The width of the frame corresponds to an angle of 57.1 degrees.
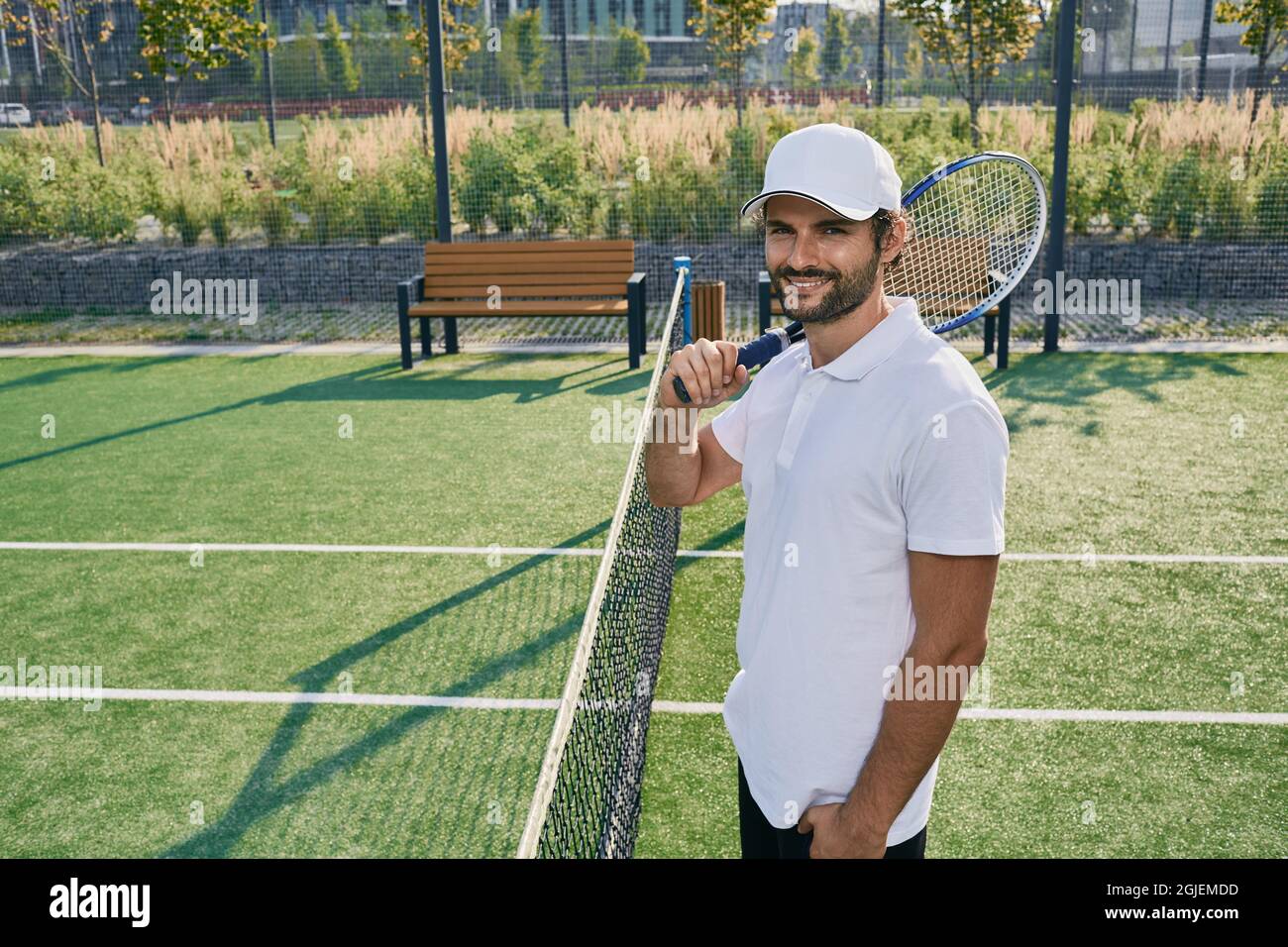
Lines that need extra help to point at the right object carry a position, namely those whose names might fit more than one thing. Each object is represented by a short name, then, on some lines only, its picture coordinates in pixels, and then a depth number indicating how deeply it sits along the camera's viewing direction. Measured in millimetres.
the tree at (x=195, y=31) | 17203
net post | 8688
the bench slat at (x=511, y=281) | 12570
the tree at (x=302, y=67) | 18484
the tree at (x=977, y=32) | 18094
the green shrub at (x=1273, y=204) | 14680
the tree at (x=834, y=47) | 18172
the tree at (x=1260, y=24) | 15828
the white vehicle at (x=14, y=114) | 19828
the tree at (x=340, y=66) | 18188
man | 2307
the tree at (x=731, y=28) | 18625
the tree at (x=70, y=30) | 18117
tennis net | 3057
